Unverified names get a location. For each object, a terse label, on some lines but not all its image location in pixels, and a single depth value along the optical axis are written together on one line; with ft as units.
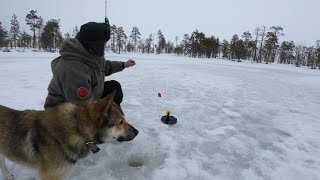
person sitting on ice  8.84
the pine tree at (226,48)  190.97
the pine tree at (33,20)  154.37
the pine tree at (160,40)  203.17
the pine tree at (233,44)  162.58
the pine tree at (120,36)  192.68
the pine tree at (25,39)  179.15
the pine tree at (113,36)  190.03
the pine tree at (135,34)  209.11
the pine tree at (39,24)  159.30
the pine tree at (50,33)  144.92
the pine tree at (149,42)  211.90
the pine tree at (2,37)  146.99
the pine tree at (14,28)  172.20
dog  7.07
